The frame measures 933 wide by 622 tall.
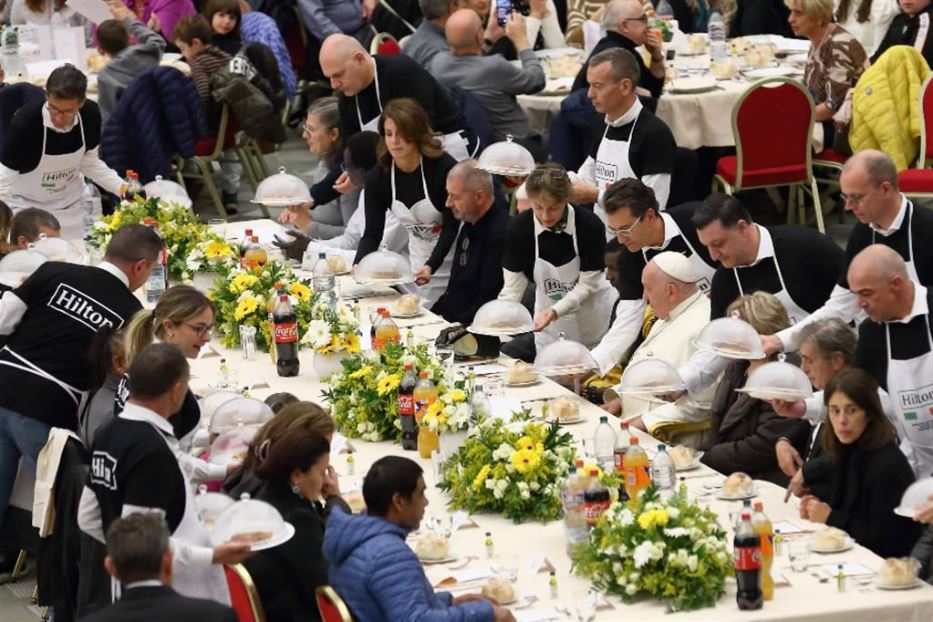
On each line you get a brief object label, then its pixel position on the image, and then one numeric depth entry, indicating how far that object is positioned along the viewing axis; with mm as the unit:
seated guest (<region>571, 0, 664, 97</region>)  20672
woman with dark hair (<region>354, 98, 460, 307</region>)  17281
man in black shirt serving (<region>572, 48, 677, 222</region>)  18016
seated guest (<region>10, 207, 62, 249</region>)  16328
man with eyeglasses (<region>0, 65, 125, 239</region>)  19266
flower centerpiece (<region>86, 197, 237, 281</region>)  17375
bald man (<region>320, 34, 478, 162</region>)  19812
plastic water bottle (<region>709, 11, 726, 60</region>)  24703
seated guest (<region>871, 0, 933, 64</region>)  22234
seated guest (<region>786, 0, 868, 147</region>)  21672
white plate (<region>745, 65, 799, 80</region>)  24062
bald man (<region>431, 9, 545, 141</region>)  22219
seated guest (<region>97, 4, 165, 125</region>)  24687
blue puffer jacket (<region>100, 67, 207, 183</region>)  23250
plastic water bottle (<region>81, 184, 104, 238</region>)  20187
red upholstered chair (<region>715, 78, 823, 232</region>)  21359
